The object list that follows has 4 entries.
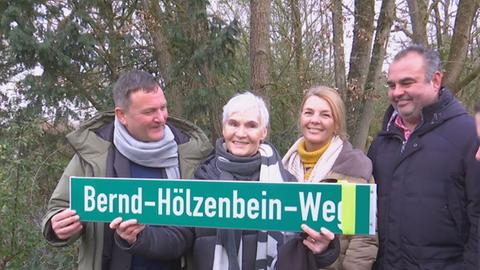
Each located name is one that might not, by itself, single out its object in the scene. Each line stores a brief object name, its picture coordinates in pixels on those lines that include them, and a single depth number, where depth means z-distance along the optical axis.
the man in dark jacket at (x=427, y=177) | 2.56
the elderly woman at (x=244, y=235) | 2.42
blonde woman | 2.66
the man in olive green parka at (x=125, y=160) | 2.62
